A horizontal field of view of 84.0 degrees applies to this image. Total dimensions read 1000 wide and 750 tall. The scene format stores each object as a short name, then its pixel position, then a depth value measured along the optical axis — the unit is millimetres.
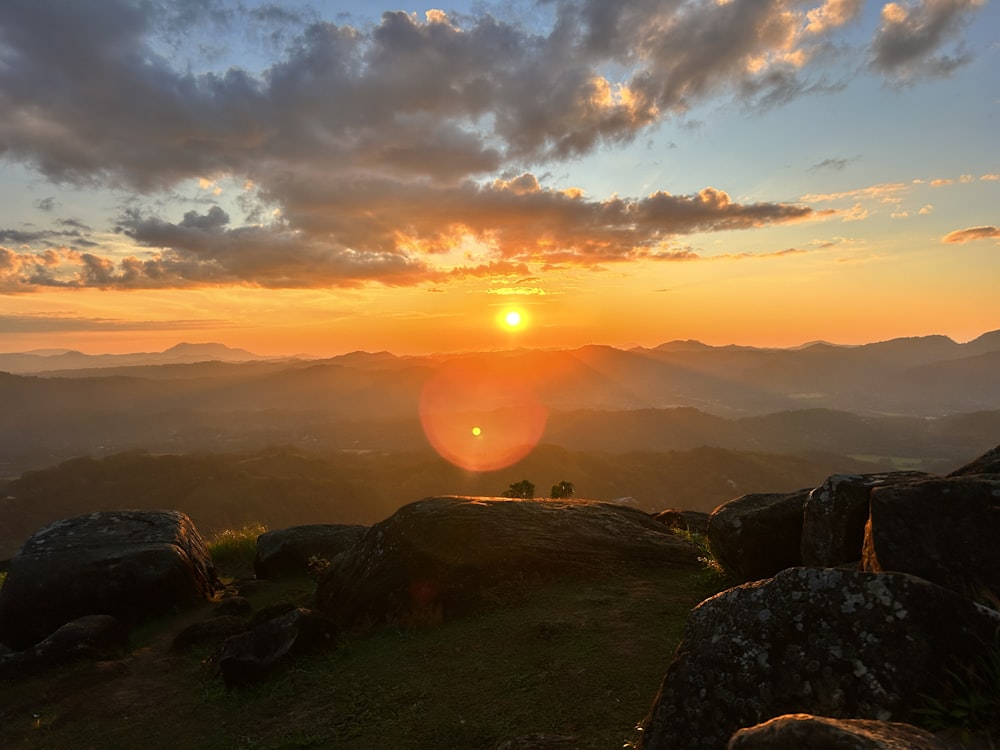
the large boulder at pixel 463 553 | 13617
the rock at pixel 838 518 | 8570
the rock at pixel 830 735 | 3662
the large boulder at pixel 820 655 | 5086
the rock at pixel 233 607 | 16422
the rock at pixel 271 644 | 11469
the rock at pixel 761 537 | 11047
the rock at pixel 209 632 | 14359
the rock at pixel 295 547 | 20781
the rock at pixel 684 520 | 19205
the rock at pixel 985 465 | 9000
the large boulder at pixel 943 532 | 6453
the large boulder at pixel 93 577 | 16188
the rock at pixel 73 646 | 13445
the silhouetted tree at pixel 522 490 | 22111
